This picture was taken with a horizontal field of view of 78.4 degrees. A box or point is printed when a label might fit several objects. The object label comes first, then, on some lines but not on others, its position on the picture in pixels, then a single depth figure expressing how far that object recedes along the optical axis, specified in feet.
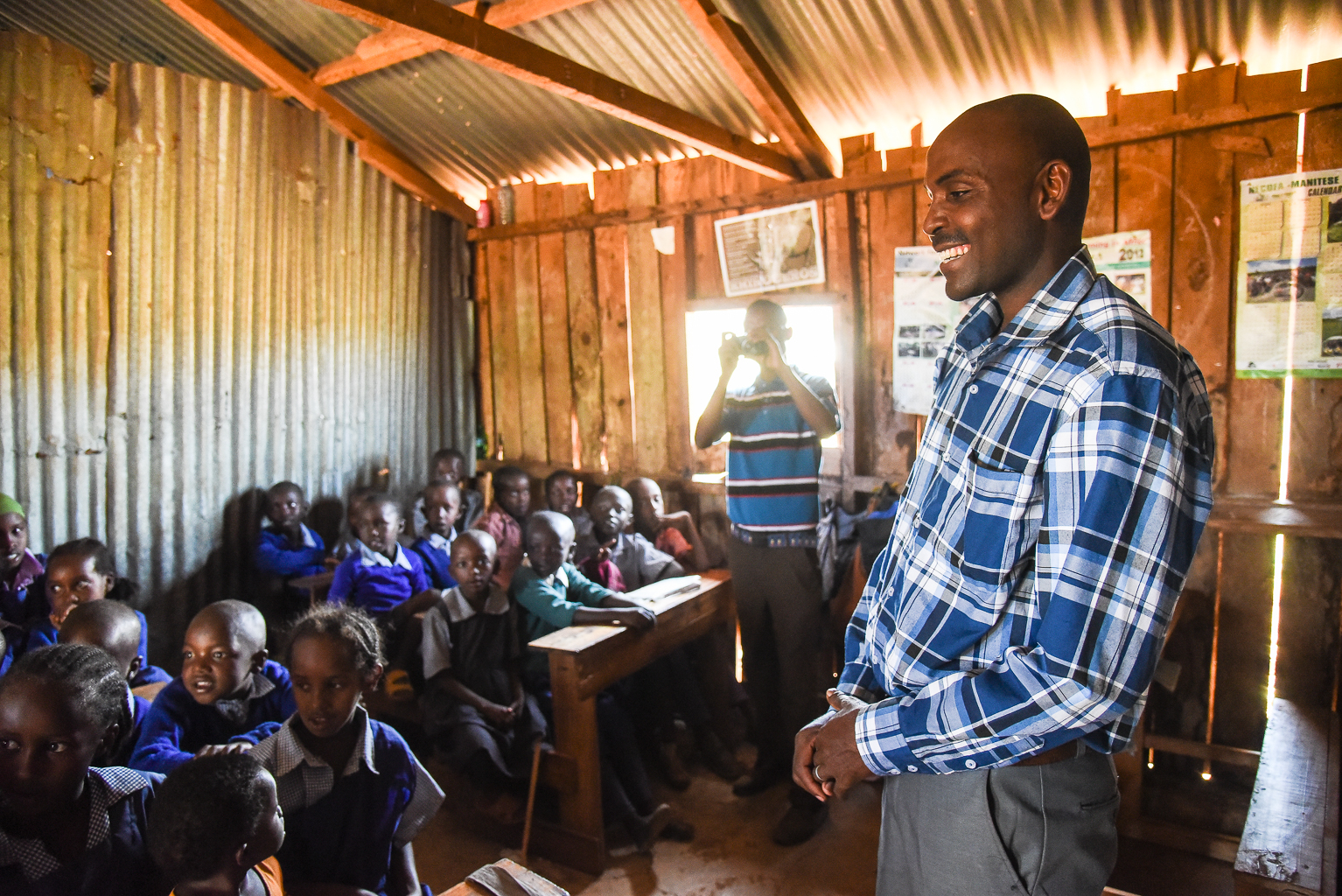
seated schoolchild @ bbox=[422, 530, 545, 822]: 10.94
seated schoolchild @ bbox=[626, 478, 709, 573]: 15.96
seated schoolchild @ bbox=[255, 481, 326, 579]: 16.20
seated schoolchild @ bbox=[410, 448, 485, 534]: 19.34
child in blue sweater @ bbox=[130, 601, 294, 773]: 7.78
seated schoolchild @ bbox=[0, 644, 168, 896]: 5.46
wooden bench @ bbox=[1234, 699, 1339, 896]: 6.70
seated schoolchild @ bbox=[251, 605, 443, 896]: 6.96
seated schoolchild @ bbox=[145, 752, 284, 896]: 5.23
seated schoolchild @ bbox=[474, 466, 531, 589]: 12.46
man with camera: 11.85
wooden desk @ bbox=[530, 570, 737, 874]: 10.46
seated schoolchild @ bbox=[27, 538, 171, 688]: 10.39
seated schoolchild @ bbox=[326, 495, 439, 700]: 12.17
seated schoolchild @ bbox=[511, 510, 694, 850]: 11.29
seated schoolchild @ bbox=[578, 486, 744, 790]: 13.26
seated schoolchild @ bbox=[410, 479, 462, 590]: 16.28
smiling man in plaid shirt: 3.50
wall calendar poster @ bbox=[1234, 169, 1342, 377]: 11.59
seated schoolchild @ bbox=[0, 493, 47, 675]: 11.91
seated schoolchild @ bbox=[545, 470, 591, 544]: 17.47
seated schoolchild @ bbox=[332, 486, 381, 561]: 15.29
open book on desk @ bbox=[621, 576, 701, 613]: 12.48
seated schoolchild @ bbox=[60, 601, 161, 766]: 8.06
